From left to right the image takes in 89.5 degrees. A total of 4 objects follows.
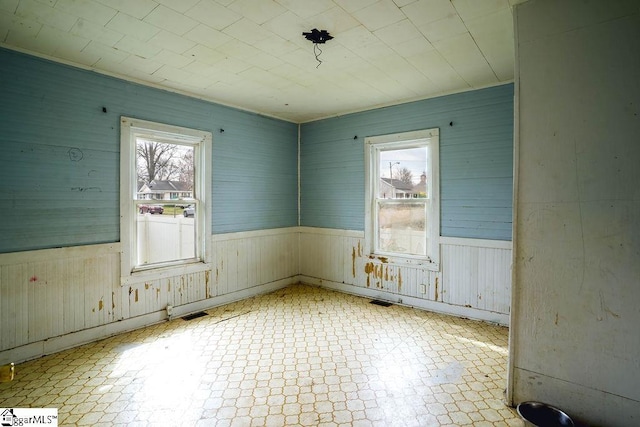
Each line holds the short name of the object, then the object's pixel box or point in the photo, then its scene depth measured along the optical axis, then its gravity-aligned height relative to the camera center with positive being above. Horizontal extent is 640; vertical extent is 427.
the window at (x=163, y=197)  3.57 +0.16
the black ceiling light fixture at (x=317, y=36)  2.60 +1.43
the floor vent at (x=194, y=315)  3.99 -1.33
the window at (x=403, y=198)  4.27 +0.18
